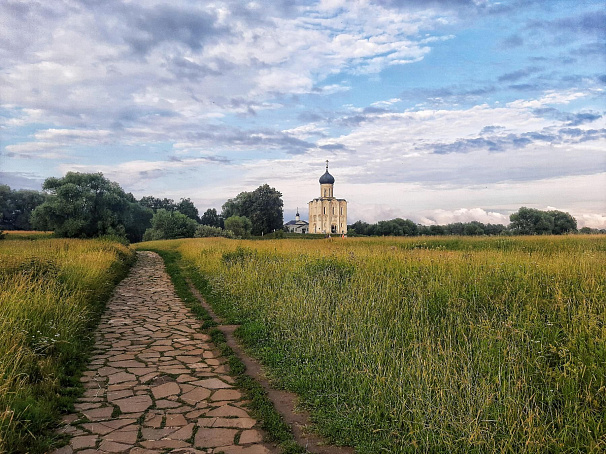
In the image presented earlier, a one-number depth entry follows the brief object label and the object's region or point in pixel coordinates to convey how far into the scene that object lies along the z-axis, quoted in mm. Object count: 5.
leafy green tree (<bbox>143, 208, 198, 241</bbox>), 52281
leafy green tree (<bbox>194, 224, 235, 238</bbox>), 46844
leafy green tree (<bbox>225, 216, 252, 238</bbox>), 57438
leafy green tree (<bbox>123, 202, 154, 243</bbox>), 57094
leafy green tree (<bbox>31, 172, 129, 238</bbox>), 33906
